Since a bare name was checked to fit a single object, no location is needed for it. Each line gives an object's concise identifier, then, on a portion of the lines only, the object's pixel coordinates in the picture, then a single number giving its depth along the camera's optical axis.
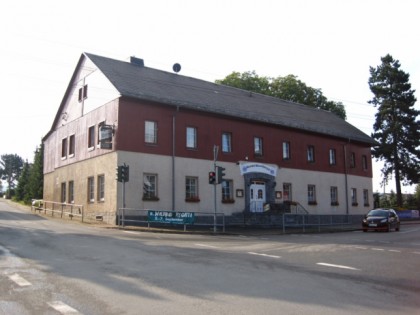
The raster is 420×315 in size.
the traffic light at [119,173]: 22.88
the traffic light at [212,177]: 24.00
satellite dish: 35.62
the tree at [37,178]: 44.84
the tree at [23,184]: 53.35
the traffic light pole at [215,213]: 23.77
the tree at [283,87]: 48.46
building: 26.28
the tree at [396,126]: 50.81
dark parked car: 27.38
